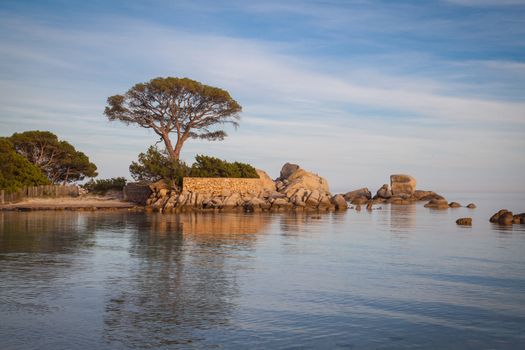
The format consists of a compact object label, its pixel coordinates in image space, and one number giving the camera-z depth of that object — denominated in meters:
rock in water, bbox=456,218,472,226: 36.70
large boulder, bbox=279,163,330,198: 55.42
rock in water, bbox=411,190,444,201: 79.94
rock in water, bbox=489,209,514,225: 37.75
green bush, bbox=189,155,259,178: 53.09
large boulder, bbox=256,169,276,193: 55.75
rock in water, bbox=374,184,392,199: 77.50
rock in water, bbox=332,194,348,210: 54.82
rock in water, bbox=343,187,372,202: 74.41
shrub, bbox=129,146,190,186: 52.53
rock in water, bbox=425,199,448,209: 64.00
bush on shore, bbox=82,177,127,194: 58.25
